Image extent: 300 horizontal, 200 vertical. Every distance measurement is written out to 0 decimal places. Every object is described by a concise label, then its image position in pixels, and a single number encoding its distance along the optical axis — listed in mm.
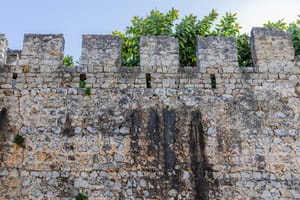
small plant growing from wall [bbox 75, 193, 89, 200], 6152
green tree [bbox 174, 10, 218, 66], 8047
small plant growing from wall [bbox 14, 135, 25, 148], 6516
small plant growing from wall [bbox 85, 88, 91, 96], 6941
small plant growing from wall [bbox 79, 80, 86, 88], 7055
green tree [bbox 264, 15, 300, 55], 8327
